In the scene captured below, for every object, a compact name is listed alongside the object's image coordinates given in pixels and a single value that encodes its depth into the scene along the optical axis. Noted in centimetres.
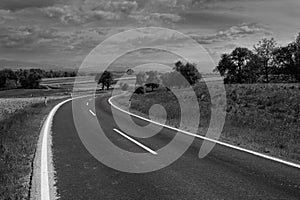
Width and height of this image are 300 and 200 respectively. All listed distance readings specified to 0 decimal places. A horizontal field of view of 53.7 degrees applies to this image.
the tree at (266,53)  4688
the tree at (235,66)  6259
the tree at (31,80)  12212
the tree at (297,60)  4765
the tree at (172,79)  7081
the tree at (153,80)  6105
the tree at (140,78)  6636
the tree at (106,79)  10294
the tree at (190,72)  8062
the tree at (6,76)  13000
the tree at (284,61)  5028
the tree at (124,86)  8931
